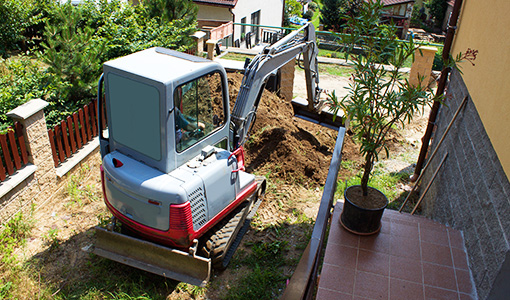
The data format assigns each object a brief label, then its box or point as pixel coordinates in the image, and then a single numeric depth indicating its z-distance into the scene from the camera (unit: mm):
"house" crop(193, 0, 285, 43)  20953
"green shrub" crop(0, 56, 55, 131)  6902
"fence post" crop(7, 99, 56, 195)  6297
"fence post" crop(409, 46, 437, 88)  12227
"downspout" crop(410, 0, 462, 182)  6492
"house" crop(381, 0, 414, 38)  33125
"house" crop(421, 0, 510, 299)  3693
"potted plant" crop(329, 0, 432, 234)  4020
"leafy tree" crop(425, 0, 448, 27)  36219
